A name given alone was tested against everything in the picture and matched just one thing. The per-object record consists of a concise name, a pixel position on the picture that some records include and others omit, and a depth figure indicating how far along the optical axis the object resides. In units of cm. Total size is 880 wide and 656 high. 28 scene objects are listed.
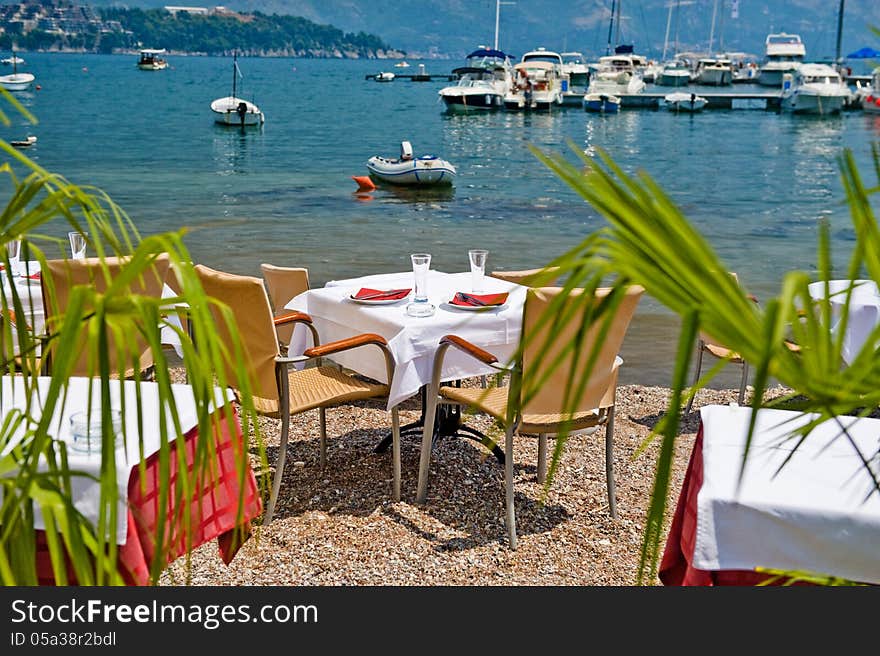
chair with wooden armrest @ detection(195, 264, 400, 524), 447
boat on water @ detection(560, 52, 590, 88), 7338
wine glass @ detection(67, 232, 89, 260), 551
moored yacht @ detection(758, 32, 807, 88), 7931
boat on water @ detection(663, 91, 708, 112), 5720
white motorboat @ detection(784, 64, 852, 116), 5278
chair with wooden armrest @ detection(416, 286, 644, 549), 409
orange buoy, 2284
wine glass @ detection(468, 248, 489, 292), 518
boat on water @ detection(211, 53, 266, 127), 4419
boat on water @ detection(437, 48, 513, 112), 5462
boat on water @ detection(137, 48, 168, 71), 10912
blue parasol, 7062
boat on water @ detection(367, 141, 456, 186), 2291
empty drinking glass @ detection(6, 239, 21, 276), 540
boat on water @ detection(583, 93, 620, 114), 5525
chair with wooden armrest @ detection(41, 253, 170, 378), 446
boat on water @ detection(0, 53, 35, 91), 6554
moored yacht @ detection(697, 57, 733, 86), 7744
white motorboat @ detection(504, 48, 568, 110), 5453
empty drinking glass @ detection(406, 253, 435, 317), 483
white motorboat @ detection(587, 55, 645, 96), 6066
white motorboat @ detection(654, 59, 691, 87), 7369
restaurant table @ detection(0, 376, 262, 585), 287
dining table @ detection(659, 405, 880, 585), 261
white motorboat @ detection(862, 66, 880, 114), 5316
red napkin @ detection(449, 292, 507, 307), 488
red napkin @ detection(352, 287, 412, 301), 504
